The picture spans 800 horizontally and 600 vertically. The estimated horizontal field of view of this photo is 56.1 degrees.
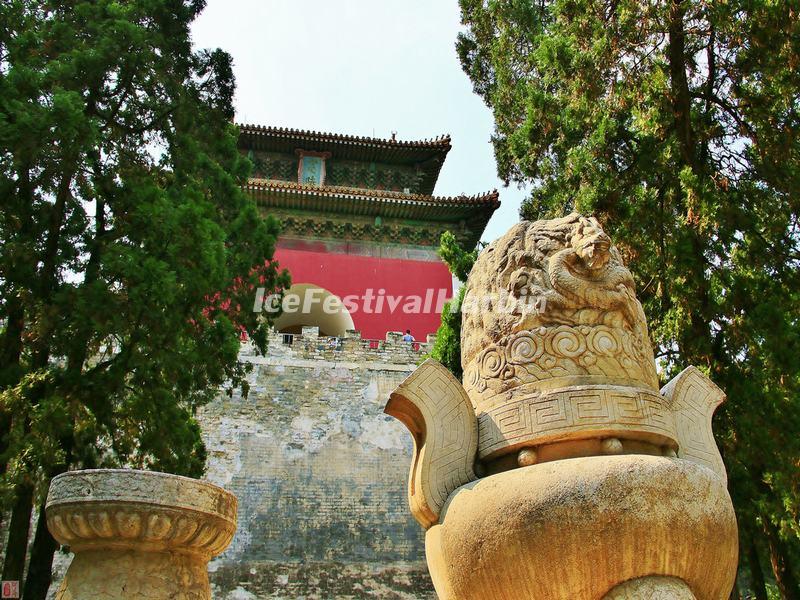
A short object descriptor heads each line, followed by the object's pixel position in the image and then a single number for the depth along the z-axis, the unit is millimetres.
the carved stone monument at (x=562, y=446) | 2432
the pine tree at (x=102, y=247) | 6184
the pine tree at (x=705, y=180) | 6011
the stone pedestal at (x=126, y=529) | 2723
